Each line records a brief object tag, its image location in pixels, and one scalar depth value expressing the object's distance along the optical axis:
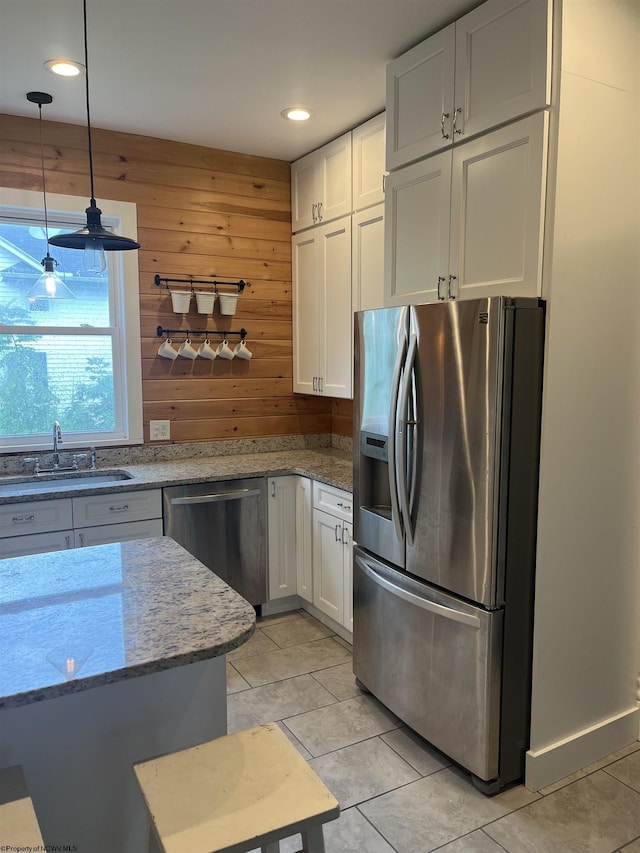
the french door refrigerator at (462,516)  1.94
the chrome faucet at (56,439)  3.21
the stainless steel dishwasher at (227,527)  3.11
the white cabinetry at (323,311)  3.32
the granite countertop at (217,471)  2.87
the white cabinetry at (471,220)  1.95
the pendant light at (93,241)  1.77
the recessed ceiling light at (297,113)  2.99
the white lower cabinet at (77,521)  2.75
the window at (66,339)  3.18
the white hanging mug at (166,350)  3.48
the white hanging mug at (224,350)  3.63
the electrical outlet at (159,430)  3.51
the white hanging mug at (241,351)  3.70
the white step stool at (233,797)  1.08
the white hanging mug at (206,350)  3.59
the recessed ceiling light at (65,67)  2.49
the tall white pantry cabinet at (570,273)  1.92
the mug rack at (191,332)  3.49
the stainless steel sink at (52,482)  2.97
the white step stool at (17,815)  1.00
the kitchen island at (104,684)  1.17
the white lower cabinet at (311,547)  3.05
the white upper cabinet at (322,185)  3.27
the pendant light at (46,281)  2.84
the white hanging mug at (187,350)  3.52
